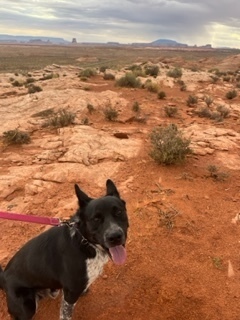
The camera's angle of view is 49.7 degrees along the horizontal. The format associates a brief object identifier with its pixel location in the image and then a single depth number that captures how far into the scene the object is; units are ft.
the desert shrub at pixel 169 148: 17.54
